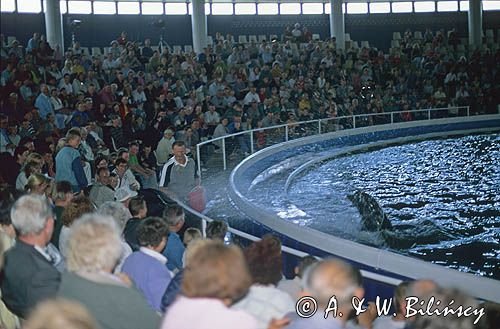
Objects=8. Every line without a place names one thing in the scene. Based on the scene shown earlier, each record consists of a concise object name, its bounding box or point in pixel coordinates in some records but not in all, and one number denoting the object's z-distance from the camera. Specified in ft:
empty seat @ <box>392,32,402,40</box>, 113.34
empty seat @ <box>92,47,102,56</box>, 86.85
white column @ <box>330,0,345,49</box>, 105.19
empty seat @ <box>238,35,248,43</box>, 102.99
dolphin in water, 36.52
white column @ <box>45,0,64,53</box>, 77.97
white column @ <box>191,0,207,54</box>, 92.48
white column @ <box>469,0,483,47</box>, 111.75
